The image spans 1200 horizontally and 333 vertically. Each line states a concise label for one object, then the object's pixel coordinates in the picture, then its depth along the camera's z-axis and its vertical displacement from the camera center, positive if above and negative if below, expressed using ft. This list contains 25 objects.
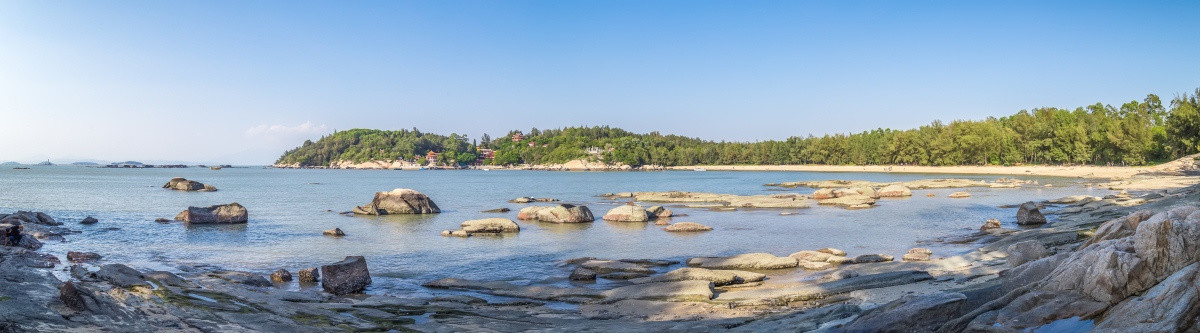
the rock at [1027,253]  48.06 -7.12
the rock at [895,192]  189.12 -9.38
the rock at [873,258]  68.23 -10.43
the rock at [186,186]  243.60 -7.23
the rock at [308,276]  60.23 -10.35
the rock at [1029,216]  99.14 -8.87
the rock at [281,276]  60.85 -10.50
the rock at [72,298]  34.27 -6.97
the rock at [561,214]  123.85 -9.95
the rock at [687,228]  106.63 -10.88
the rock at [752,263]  65.67 -10.45
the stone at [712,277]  56.85 -10.27
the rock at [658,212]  129.29 -9.93
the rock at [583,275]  61.52 -10.79
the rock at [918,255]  67.03 -10.12
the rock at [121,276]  44.78 -7.81
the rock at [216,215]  115.03 -8.74
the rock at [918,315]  30.35 -7.44
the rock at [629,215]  123.65 -10.04
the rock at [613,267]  65.21 -10.74
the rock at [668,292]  47.57 -9.88
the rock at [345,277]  55.01 -9.70
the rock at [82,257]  66.90 -9.49
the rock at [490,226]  104.37 -10.18
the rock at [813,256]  69.56 -10.37
